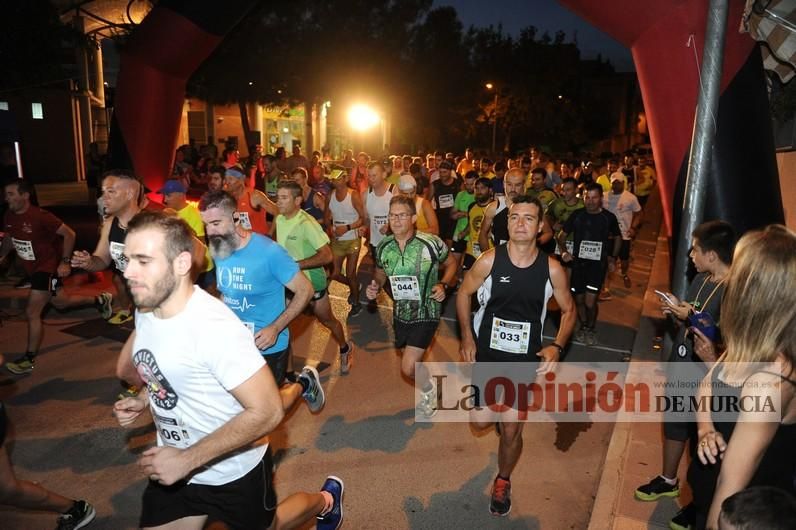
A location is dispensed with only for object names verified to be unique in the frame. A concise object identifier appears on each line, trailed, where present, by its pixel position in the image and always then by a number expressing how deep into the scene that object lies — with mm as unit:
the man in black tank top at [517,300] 4160
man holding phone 3360
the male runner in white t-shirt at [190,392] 2400
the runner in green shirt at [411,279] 5301
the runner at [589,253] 7719
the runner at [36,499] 3346
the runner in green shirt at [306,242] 6012
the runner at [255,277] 4406
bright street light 41356
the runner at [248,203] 7711
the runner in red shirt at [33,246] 6316
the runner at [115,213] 5352
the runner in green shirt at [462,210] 9320
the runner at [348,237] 8883
